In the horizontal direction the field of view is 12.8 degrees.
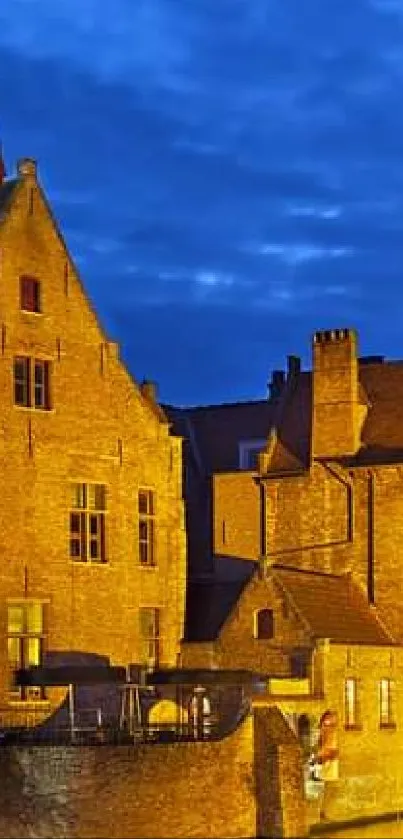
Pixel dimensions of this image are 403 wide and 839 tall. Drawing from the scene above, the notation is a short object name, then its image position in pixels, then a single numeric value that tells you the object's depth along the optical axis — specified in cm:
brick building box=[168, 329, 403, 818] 4666
